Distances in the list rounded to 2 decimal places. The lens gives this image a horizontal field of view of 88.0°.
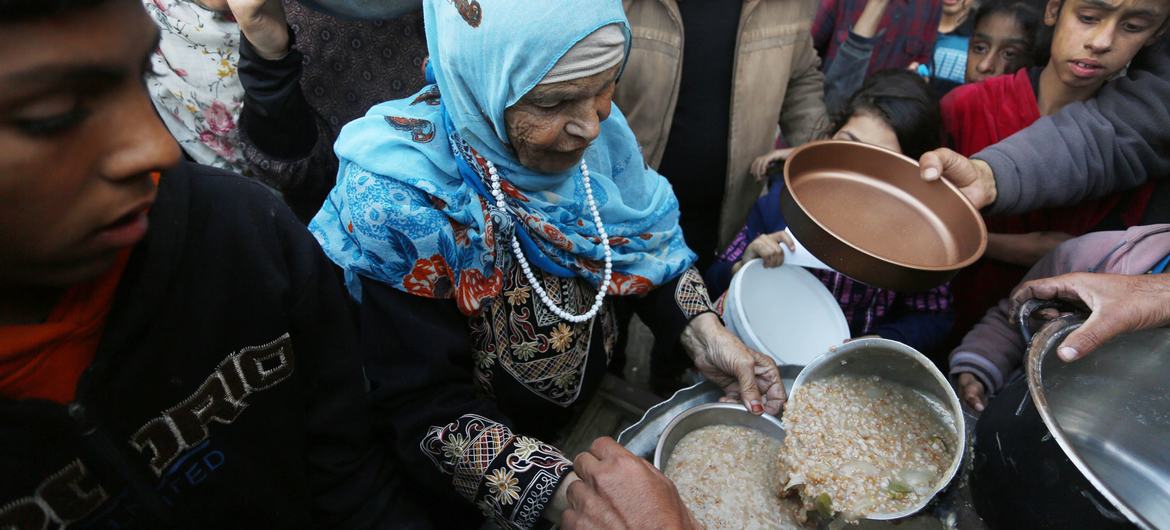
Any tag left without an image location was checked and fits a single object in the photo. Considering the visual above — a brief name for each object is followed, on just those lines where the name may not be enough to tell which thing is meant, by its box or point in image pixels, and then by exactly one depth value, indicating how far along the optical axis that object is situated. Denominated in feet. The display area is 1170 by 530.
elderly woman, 3.80
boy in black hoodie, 1.83
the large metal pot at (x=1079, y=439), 3.16
